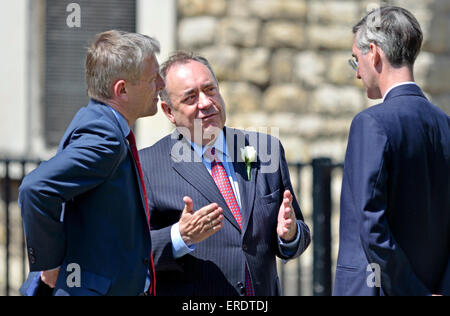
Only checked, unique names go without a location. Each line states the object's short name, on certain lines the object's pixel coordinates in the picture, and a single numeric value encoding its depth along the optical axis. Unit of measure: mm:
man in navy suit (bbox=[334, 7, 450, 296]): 5508
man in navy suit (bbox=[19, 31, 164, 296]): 5355
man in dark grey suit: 6426
